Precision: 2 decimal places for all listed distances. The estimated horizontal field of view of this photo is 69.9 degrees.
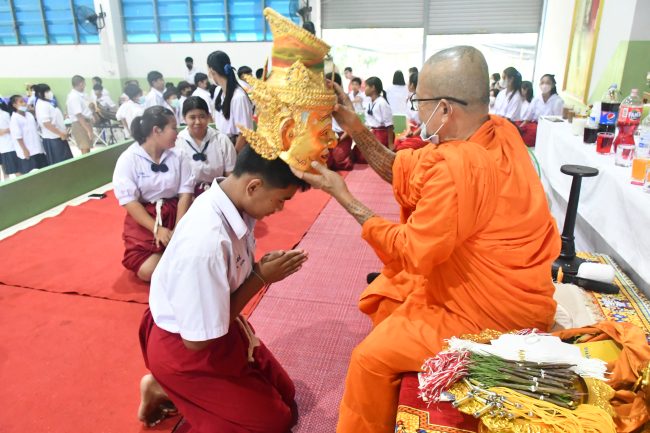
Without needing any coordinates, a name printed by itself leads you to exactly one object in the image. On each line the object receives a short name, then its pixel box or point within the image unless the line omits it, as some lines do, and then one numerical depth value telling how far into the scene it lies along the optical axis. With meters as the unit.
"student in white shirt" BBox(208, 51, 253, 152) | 4.35
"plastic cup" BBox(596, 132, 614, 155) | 3.09
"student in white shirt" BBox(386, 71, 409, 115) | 9.27
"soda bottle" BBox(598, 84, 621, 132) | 3.09
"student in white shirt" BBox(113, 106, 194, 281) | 3.27
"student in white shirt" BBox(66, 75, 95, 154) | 7.36
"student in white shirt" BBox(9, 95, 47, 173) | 5.52
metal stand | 2.67
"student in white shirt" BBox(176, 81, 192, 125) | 7.84
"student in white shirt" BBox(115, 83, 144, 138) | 7.61
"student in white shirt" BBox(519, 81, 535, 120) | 7.24
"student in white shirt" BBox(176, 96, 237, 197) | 3.67
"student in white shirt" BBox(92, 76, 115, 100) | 9.30
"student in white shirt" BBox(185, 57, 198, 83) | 10.59
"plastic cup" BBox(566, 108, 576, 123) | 4.45
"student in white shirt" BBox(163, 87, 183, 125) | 8.18
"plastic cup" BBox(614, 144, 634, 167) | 2.80
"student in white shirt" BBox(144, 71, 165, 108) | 7.71
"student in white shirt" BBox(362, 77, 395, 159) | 6.84
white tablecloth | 2.30
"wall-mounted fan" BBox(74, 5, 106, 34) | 11.27
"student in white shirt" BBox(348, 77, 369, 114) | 8.83
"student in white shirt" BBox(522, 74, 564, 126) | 6.93
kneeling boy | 1.56
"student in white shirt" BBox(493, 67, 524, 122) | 7.16
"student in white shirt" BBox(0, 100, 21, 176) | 5.50
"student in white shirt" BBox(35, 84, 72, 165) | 5.90
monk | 1.54
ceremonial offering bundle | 1.22
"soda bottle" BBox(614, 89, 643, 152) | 2.96
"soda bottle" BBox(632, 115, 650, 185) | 2.45
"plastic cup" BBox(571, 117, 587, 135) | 3.75
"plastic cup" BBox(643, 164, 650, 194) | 2.38
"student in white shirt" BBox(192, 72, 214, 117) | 8.19
